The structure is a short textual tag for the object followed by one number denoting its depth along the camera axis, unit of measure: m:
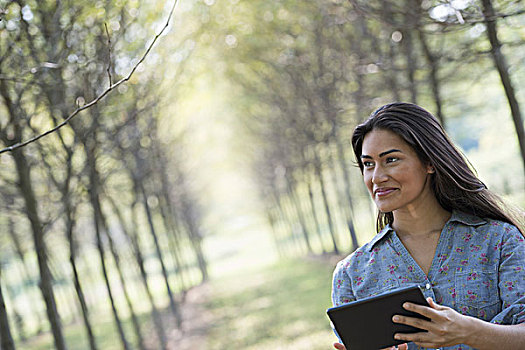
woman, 2.30
